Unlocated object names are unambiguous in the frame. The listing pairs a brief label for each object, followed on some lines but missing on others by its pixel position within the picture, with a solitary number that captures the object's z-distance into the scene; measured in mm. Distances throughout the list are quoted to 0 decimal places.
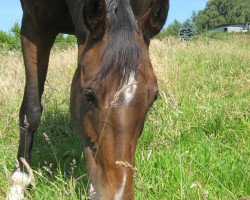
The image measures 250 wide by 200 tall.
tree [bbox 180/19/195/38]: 71062
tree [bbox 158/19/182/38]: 88300
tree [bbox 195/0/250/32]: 84312
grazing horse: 1896
